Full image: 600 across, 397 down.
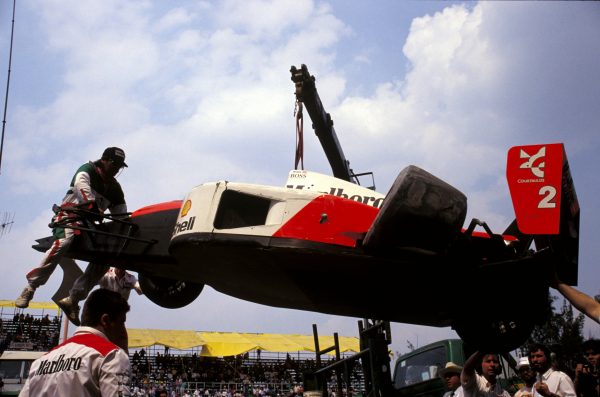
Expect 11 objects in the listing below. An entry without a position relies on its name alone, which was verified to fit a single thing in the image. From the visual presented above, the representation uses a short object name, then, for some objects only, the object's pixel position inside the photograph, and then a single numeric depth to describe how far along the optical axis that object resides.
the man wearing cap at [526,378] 5.35
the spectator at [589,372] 4.38
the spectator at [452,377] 5.20
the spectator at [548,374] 4.78
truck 6.16
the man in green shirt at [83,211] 4.67
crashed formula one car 3.78
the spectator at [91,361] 2.34
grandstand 24.42
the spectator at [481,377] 4.63
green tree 32.22
